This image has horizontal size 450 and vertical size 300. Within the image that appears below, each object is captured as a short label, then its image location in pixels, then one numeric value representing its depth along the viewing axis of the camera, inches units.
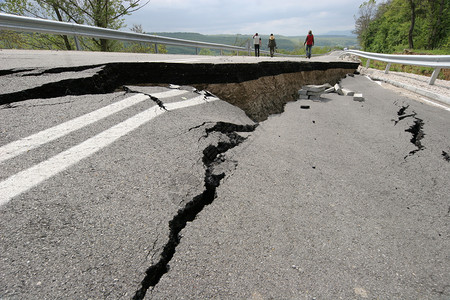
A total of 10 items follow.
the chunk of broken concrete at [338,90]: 275.7
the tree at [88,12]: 483.8
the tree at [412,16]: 1025.5
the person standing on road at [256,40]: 569.9
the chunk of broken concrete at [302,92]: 261.5
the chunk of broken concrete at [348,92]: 266.1
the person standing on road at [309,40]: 601.9
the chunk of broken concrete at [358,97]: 239.9
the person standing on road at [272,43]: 613.0
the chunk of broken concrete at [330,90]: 284.3
